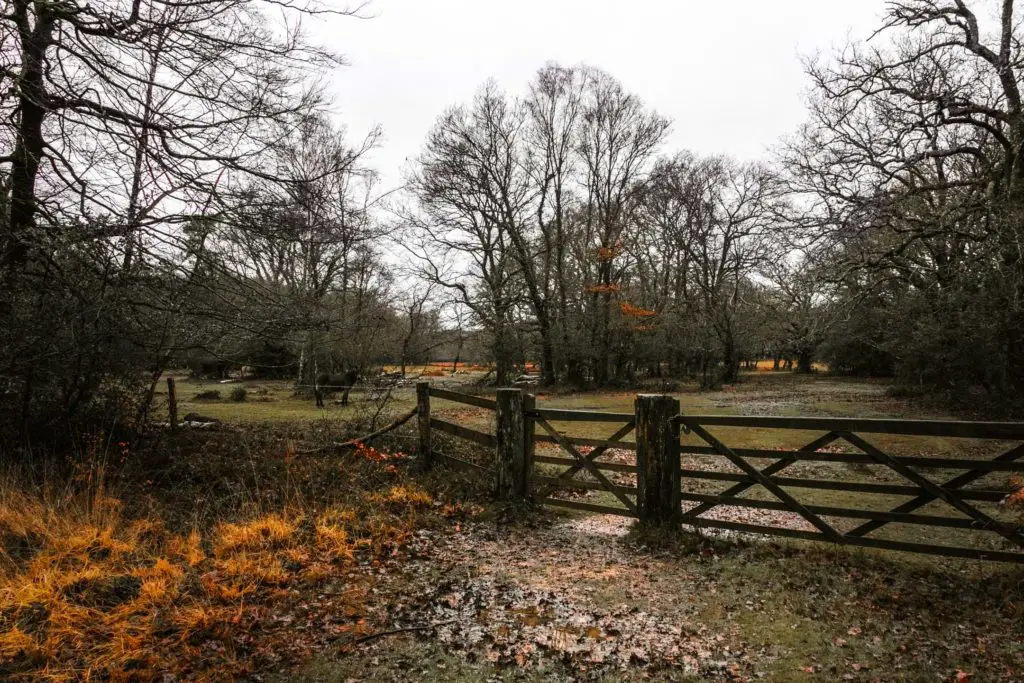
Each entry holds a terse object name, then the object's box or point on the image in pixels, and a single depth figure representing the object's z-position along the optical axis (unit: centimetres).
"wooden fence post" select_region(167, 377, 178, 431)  1049
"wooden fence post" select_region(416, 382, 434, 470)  893
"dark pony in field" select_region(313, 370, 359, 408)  2355
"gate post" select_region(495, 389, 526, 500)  740
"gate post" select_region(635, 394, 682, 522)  638
